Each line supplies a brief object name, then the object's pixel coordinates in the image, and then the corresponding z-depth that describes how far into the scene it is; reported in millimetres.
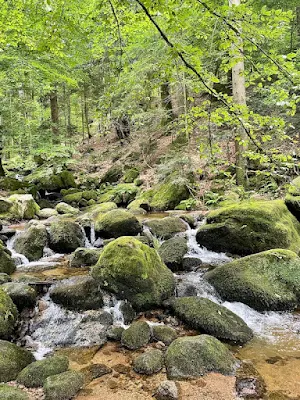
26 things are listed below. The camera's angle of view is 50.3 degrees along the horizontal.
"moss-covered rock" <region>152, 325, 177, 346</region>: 4159
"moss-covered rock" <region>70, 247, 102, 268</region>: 6918
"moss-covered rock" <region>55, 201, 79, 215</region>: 12438
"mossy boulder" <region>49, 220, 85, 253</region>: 8102
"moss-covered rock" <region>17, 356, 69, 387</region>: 3367
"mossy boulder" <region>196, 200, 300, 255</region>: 6992
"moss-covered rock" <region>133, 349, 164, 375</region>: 3558
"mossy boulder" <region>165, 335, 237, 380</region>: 3500
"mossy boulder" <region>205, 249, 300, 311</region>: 5102
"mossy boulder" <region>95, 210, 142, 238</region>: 8648
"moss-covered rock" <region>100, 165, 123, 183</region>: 17984
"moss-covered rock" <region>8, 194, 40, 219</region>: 11289
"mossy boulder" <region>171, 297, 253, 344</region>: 4273
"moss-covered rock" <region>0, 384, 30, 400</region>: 2959
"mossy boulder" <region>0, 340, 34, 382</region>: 3438
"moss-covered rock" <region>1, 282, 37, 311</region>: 4883
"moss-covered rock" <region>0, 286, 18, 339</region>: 4230
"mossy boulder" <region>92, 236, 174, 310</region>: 5098
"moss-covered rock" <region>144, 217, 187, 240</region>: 8766
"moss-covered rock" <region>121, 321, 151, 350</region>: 4078
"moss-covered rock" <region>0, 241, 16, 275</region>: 6448
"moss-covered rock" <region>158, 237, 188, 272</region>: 6781
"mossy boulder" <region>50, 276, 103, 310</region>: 4945
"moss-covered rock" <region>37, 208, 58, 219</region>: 11852
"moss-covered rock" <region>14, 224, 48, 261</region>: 7641
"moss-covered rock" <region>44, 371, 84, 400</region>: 3150
